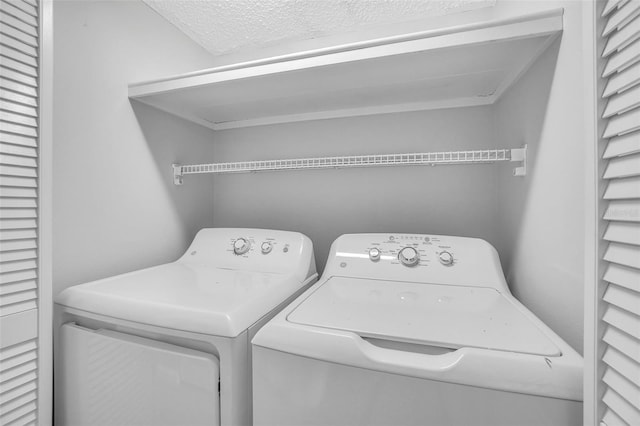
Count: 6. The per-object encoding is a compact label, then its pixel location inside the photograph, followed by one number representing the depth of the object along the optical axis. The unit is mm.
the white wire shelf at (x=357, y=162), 1122
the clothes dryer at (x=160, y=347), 754
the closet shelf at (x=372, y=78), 909
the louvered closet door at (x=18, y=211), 766
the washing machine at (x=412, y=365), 572
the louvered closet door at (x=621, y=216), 419
